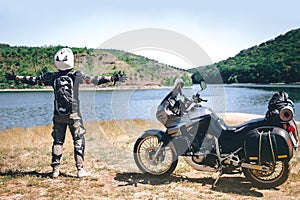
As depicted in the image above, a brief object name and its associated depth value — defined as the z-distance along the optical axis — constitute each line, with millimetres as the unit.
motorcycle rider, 6121
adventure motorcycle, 5156
